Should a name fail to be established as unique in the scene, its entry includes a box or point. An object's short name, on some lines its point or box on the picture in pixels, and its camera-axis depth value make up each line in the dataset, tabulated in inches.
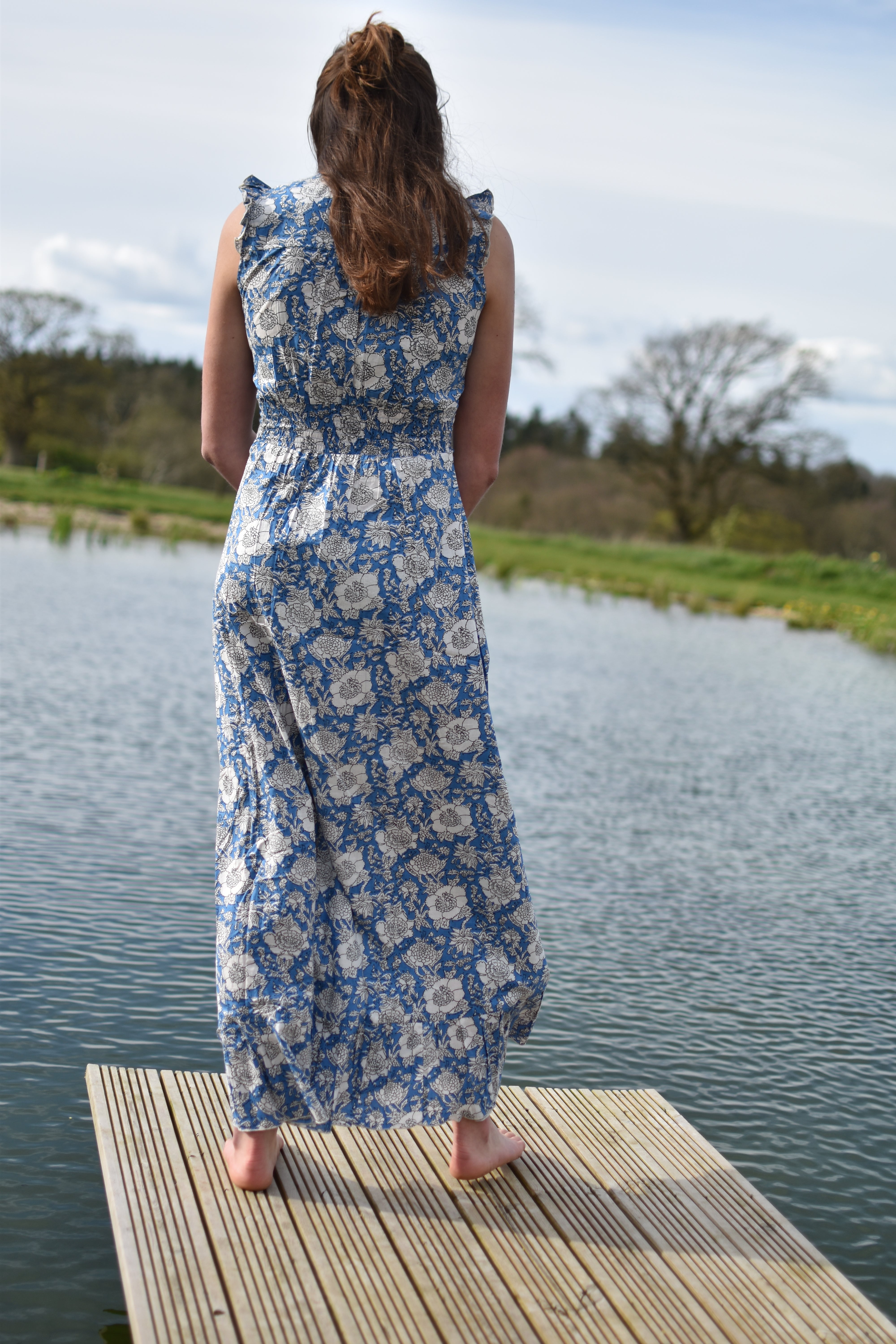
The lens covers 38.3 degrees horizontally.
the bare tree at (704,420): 1153.4
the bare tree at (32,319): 1285.7
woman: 74.0
